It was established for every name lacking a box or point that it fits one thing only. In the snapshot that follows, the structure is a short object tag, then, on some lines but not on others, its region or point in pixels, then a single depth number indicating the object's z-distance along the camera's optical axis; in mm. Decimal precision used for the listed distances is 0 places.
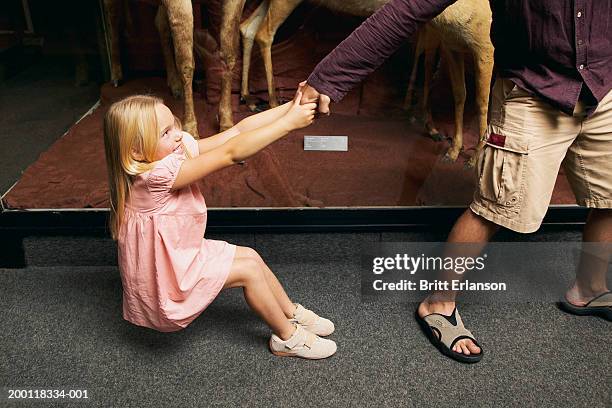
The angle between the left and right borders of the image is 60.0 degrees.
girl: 1584
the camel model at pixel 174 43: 2215
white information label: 2436
